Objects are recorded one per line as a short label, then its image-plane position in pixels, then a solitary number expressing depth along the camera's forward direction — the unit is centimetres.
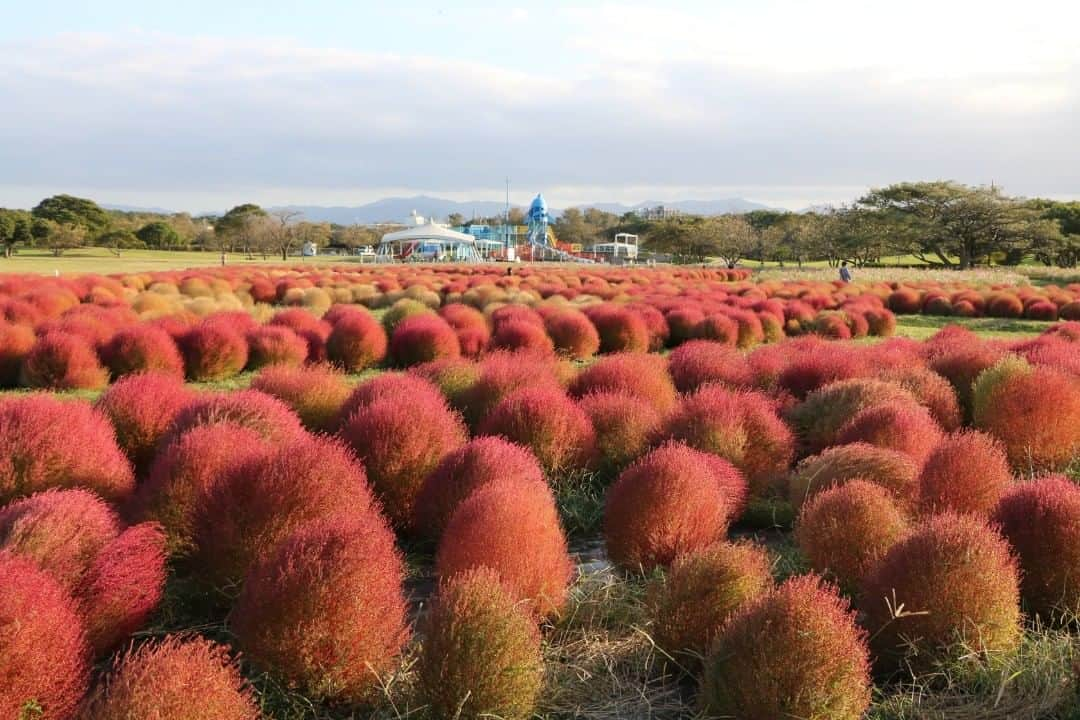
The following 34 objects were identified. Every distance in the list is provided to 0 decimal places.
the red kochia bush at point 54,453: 469
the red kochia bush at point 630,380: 782
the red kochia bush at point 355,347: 1268
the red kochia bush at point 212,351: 1141
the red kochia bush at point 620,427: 666
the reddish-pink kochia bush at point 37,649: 269
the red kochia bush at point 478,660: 310
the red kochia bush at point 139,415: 597
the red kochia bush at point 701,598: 372
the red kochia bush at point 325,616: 316
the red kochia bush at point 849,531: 427
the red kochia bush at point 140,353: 1083
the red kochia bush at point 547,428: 626
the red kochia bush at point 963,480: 496
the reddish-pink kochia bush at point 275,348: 1203
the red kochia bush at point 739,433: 608
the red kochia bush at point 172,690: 252
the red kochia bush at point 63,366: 1034
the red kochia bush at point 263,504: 414
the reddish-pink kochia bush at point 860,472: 505
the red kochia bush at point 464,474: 485
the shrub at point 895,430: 587
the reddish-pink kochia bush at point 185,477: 446
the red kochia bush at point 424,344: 1276
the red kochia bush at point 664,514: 469
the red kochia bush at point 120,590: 339
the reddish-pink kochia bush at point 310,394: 690
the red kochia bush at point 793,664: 304
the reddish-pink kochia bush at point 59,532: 345
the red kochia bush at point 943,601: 367
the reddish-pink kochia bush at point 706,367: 887
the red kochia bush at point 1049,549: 424
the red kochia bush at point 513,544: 377
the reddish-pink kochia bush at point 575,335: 1387
